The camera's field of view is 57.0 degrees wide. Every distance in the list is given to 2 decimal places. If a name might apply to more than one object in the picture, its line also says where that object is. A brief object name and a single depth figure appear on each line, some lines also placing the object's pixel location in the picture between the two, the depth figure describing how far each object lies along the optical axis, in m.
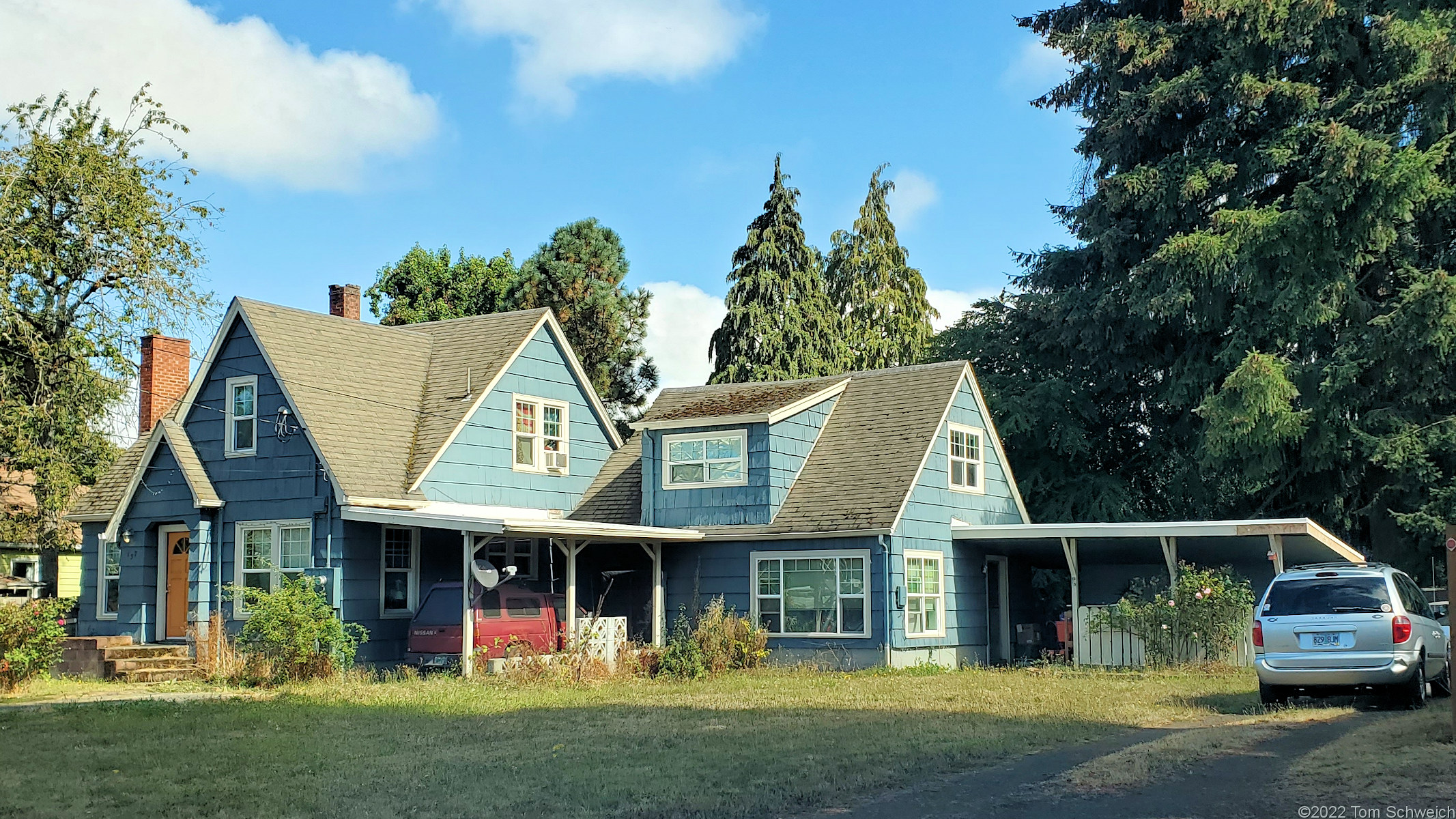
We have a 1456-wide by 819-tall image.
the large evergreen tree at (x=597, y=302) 48.59
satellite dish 21.64
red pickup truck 22.28
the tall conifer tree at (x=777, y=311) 49.19
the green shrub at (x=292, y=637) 21.61
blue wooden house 24.50
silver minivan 15.46
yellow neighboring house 39.16
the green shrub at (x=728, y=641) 23.72
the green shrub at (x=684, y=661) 22.81
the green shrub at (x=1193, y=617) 23.11
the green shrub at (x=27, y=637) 19.89
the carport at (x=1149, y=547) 22.84
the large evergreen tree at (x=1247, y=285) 29.36
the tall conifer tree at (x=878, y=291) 54.38
